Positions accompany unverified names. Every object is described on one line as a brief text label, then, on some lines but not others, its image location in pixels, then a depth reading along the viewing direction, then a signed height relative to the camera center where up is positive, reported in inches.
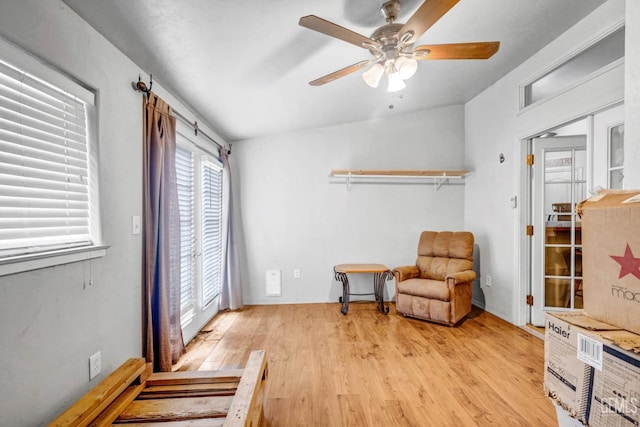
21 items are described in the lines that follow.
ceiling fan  56.2 +39.8
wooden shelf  148.6 +18.0
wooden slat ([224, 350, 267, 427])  47.0 -37.6
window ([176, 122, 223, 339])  103.3 -9.2
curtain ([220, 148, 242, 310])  140.3 -26.8
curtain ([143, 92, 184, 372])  73.9 -9.0
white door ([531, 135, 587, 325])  108.3 -7.4
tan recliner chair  119.0 -35.7
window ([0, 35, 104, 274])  42.4 +8.7
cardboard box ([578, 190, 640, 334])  35.5 -7.5
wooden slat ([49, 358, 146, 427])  44.1 -34.8
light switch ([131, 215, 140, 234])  70.4 -3.7
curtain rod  72.0 +33.1
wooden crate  47.7 -39.1
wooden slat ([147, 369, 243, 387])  63.2 -40.0
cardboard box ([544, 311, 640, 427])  31.2 -21.5
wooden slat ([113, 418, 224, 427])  48.3 -39.0
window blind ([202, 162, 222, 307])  122.1 -10.9
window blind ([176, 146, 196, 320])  102.0 -7.2
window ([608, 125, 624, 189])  82.1 +15.4
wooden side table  135.3 -35.9
